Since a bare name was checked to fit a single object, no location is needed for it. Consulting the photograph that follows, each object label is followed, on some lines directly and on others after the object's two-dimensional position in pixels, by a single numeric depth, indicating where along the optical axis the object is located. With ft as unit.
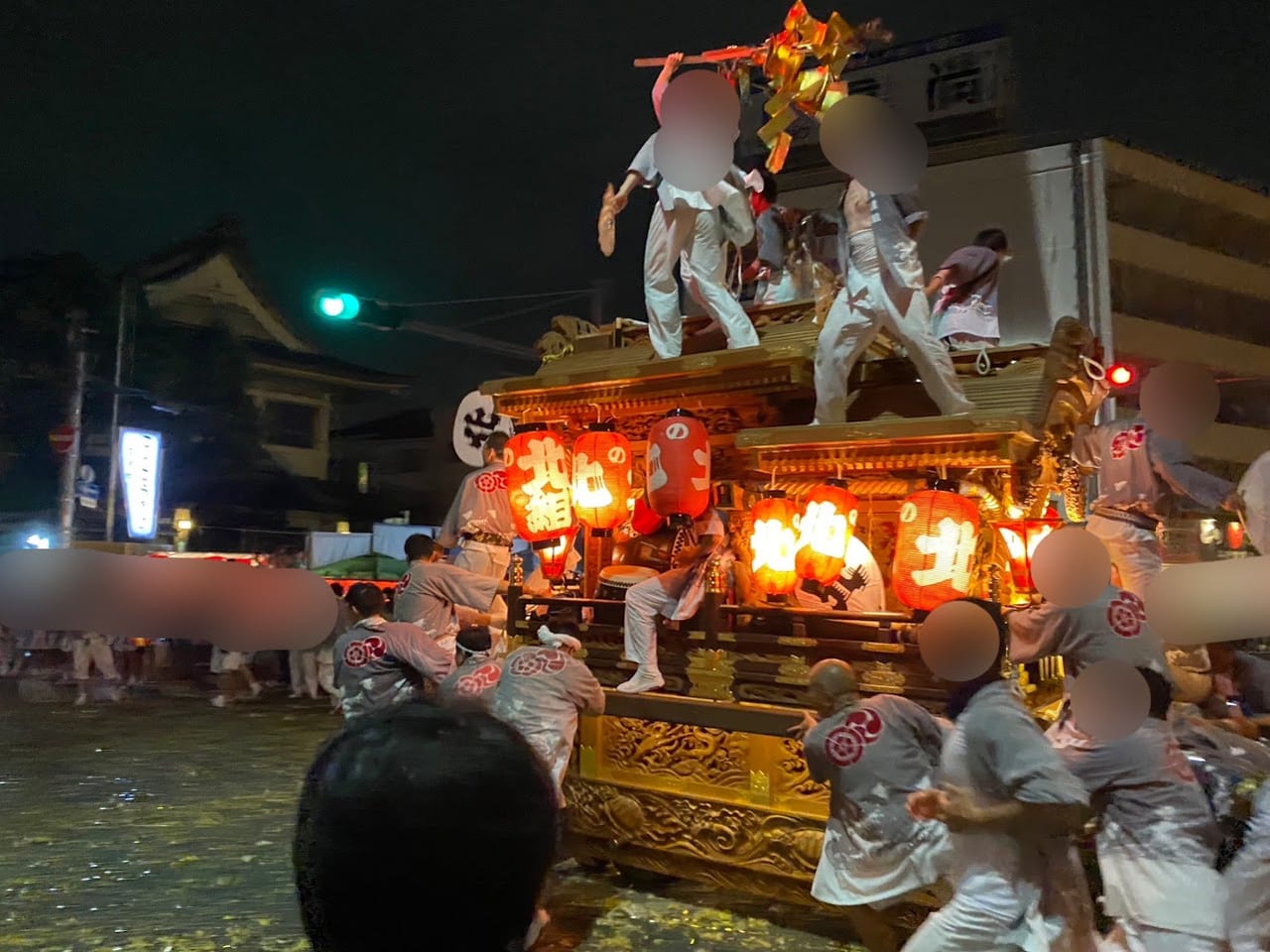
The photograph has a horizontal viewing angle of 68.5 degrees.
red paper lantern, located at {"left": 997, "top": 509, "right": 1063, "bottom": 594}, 21.88
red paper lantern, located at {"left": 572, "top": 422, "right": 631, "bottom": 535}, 23.90
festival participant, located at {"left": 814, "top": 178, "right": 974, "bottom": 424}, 19.69
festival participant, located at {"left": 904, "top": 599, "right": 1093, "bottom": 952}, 11.14
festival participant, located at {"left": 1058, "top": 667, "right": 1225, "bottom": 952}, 12.37
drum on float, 24.78
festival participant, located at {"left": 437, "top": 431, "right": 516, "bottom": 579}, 28.12
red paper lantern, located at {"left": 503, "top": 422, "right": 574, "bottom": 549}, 24.70
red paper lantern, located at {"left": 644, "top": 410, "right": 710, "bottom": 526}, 22.16
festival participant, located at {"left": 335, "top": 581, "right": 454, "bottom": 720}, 21.59
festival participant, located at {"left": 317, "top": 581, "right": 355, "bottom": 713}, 46.06
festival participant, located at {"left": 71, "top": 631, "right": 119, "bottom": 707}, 51.06
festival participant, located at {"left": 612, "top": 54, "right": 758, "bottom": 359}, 24.59
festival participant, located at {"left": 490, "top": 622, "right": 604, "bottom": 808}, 18.93
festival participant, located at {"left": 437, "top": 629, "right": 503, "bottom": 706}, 19.84
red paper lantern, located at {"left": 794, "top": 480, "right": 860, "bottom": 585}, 19.94
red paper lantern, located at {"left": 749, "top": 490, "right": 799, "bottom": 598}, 20.90
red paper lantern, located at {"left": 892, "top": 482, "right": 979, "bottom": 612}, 18.44
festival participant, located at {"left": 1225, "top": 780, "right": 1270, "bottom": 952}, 12.46
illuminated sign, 52.80
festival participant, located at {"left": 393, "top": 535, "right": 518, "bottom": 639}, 26.84
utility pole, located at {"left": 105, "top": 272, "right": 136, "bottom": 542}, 51.01
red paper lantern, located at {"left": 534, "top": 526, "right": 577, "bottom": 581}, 26.94
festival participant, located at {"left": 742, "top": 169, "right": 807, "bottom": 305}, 28.07
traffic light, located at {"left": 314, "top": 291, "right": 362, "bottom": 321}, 38.24
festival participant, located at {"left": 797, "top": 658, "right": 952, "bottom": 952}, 13.47
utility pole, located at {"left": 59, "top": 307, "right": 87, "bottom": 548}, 42.70
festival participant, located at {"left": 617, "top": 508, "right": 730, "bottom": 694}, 21.57
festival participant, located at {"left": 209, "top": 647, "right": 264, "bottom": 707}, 48.06
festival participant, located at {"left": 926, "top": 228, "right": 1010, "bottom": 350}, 24.13
